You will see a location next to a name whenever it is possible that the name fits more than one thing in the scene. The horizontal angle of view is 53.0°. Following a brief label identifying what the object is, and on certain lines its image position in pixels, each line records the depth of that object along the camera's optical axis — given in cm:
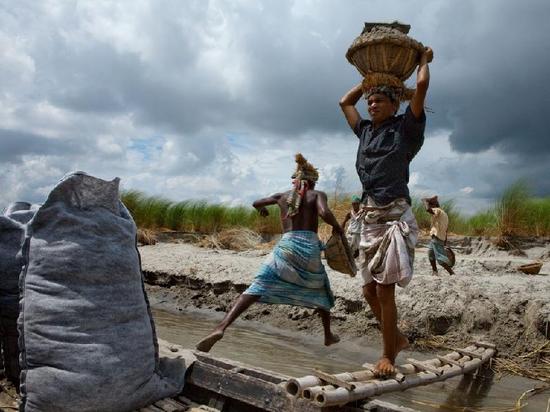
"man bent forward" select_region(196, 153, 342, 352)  444
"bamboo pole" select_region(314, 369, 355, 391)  275
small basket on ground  867
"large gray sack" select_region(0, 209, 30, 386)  285
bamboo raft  267
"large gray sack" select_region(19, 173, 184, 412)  247
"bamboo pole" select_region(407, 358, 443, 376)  365
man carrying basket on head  324
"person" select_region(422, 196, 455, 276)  833
